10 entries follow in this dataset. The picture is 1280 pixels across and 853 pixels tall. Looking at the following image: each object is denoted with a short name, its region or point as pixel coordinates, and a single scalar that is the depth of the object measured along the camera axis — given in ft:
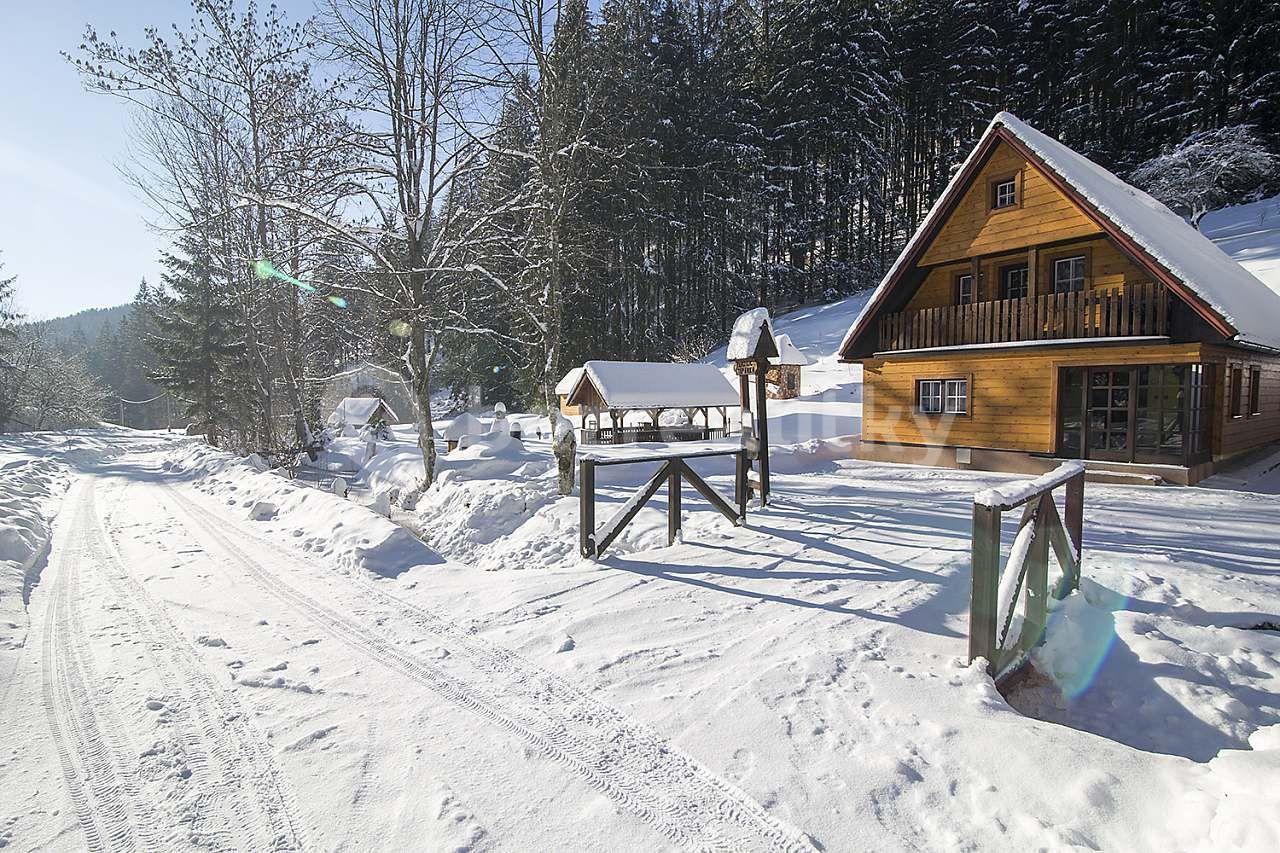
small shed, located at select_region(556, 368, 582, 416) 88.32
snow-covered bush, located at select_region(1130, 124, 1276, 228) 88.17
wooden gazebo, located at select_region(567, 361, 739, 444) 73.46
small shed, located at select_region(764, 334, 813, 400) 86.58
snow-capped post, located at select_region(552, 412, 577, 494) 35.37
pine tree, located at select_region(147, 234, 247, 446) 97.55
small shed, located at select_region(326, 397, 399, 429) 138.31
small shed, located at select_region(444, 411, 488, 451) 83.35
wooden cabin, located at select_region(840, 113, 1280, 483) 37.73
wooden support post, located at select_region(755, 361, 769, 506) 27.99
